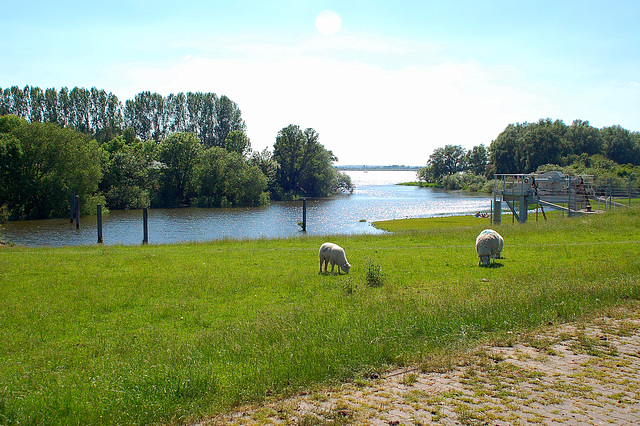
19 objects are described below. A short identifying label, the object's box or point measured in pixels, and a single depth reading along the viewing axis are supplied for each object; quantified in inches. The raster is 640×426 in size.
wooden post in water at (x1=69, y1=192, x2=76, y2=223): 2218.9
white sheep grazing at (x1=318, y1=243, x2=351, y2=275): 658.8
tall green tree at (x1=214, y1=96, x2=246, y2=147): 5191.9
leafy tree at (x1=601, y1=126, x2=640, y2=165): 4670.3
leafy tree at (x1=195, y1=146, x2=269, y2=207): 3627.0
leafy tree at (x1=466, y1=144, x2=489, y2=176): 7101.4
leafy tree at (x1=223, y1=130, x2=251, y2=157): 4602.6
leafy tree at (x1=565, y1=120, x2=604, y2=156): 4456.2
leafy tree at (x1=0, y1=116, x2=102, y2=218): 2407.7
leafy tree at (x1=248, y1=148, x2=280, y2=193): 4411.9
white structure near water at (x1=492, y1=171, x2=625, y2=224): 1590.8
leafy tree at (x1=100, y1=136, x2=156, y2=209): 3117.6
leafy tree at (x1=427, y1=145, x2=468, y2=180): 7544.3
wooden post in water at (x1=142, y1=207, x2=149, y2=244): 1322.0
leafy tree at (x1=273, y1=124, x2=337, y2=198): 4741.6
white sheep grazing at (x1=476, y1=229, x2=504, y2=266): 703.1
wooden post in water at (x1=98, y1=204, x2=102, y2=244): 1368.4
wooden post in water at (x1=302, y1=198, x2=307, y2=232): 1870.8
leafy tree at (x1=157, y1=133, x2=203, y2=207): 3555.6
